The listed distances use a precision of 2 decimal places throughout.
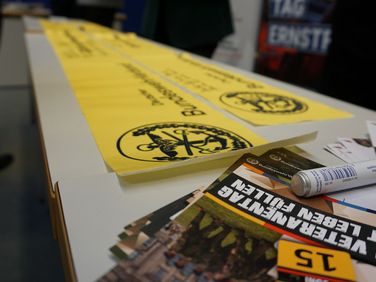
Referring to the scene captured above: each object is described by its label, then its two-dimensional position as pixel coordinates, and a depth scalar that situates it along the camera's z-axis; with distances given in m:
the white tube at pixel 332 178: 0.37
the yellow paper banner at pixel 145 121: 0.46
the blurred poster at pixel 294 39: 2.42
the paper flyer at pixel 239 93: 0.66
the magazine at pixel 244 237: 0.27
